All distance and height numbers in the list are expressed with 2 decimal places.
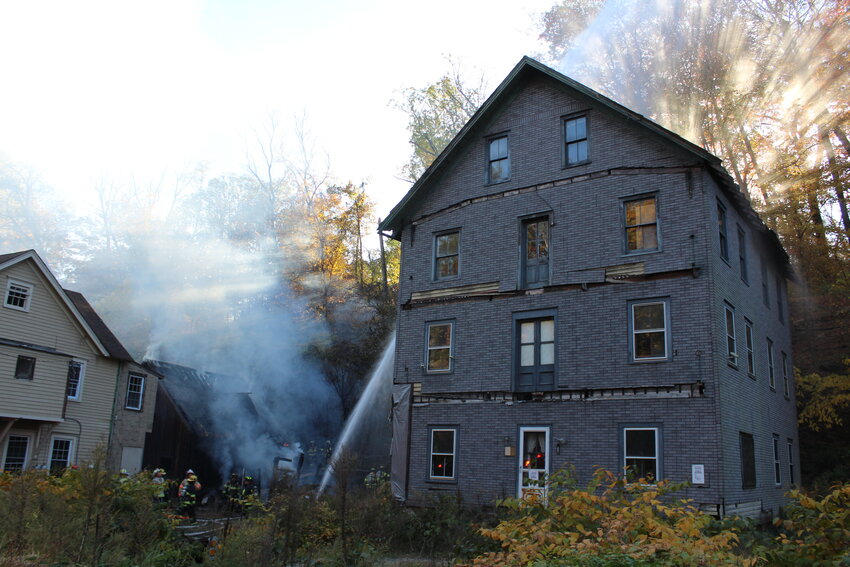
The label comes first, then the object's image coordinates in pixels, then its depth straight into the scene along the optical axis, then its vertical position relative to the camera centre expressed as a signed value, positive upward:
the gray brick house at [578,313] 16.05 +3.42
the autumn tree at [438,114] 38.72 +18.41
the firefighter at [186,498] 13.41 -1.69
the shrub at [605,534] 6.23 -0.95
